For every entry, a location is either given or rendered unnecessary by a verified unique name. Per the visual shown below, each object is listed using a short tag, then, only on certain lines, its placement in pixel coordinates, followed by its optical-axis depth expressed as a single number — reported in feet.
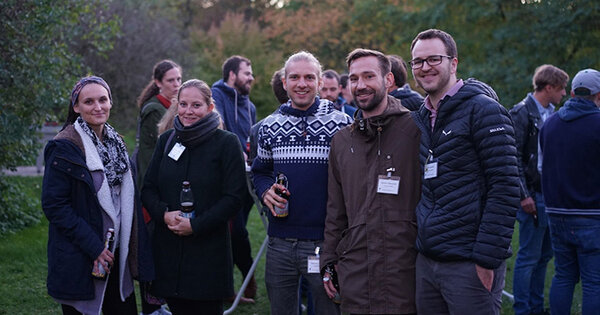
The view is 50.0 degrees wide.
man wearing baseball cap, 17.04
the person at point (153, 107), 20.85
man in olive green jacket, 12.12
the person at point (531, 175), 20.80
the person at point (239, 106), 23.12
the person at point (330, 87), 25.94
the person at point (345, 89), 31.67
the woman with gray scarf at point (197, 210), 14.74
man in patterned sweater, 13.74
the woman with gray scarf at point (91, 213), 13.64
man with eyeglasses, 11.02
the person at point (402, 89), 16.72
